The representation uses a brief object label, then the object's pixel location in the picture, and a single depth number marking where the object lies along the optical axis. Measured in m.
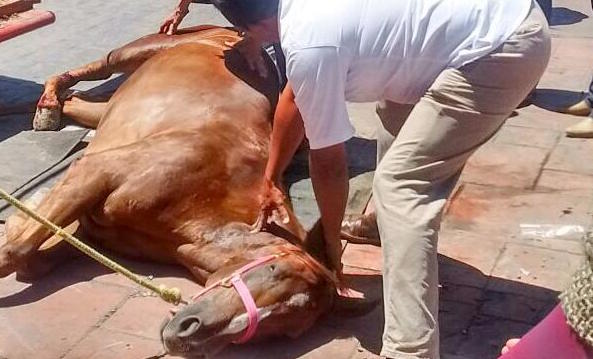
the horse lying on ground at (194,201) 4.21
